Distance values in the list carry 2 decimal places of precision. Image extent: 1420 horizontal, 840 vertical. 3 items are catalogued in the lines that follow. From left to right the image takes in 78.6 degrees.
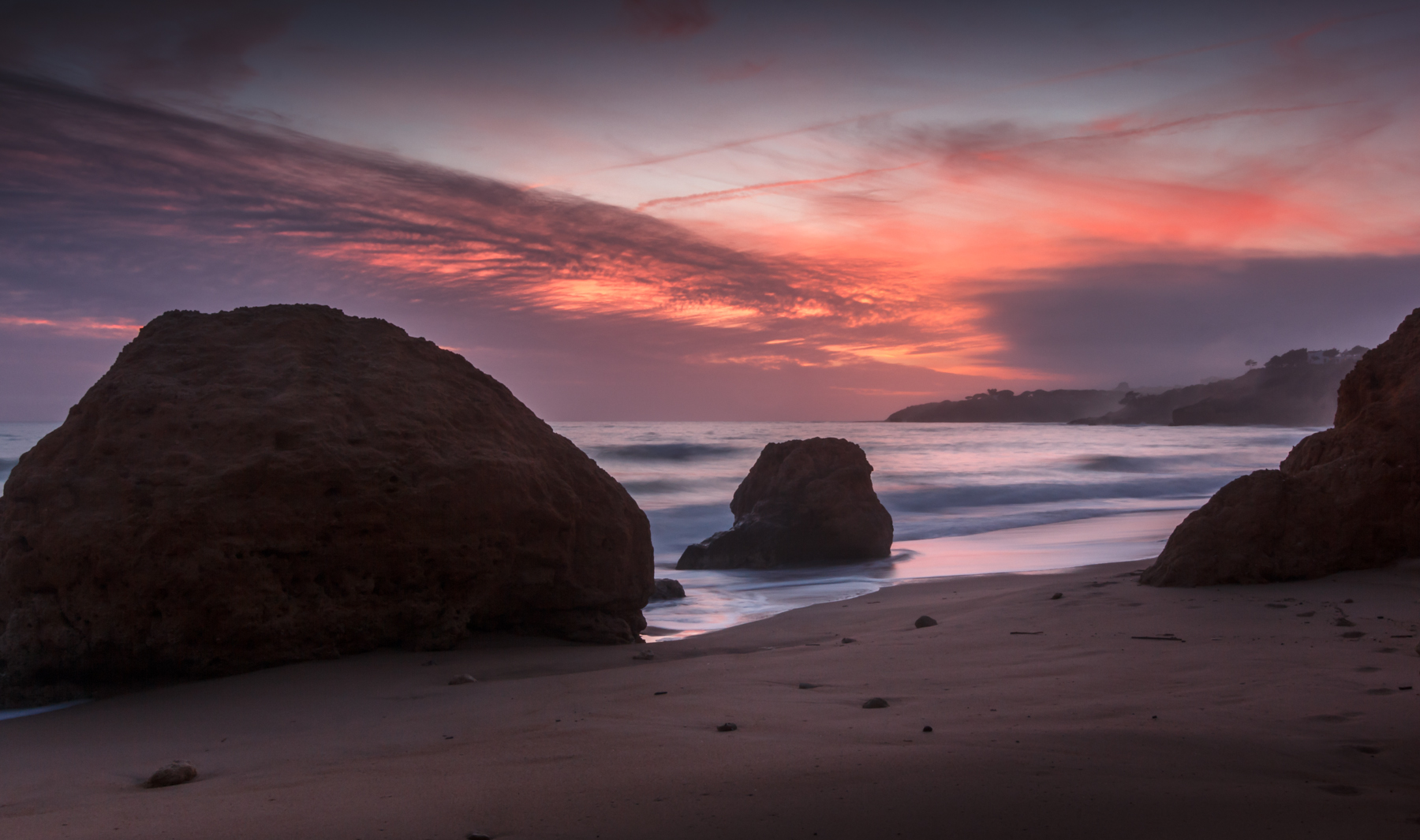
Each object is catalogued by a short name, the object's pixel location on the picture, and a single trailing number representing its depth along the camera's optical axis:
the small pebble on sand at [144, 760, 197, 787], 2.95
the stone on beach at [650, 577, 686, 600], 8.93
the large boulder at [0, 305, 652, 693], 4.49
